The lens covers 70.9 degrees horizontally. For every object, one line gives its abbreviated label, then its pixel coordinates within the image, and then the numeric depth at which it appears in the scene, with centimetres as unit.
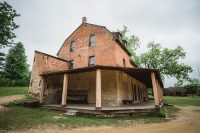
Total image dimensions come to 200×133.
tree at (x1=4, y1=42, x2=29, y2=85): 2769
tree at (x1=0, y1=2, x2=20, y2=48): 1002
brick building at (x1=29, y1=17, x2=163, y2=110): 1353
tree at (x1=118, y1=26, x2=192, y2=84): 2845
